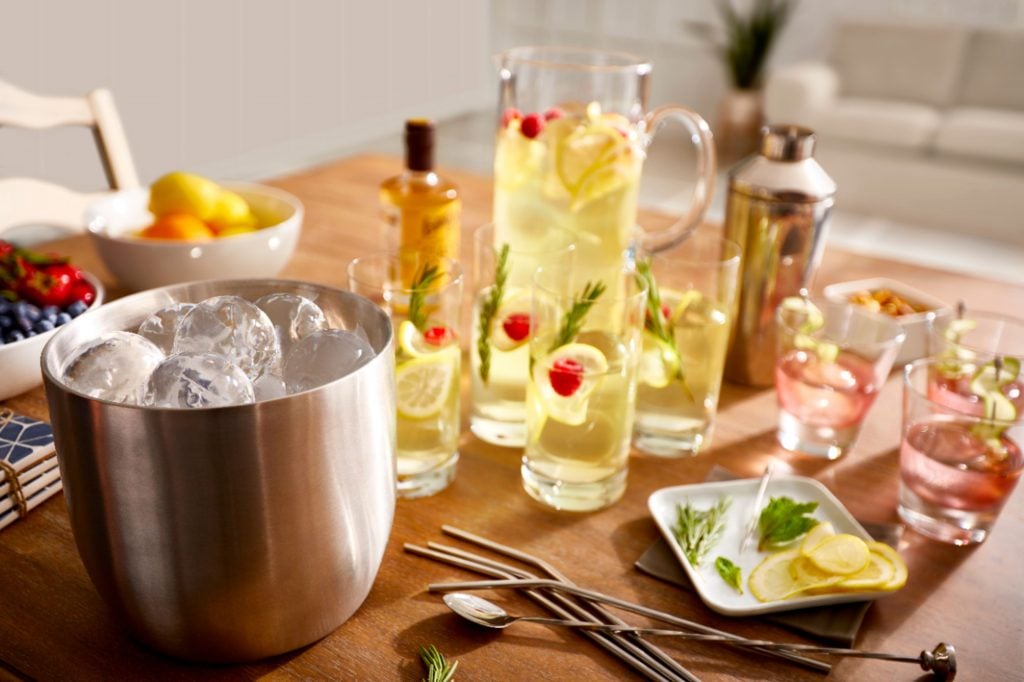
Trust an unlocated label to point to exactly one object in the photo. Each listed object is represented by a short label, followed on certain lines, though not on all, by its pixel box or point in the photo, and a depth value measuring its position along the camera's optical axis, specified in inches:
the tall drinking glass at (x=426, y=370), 30.8
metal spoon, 24.2
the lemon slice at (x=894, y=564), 26.9
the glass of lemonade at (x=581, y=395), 29.8
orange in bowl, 43.9
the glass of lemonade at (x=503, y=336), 33.7
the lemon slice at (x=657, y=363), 34.6
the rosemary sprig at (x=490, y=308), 33.4
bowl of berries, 35.2
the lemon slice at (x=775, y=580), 26.7
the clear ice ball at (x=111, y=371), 21.8
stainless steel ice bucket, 20.3
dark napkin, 25.6
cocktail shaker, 37.9
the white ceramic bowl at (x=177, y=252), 42.8
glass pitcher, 35.8
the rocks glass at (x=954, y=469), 30.2
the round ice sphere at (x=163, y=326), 25.1
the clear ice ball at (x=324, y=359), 23.2
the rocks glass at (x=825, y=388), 35.1
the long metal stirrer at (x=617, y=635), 23.8
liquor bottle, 40.4
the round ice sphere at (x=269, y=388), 22.2
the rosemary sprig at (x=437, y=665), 23.2
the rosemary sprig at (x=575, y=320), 29.3
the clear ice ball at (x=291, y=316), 25.7
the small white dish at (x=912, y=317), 40.1
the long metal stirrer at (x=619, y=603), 24.6
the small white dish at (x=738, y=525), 26.3
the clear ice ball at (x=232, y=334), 23.9
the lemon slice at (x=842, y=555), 27.1
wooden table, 24.0
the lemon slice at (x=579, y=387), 29.7
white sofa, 165.9
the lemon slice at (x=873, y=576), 26.7
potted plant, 212.2
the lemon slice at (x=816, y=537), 27.9
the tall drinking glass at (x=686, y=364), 34.6
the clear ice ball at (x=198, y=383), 20.8
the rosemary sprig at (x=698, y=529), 28.7
